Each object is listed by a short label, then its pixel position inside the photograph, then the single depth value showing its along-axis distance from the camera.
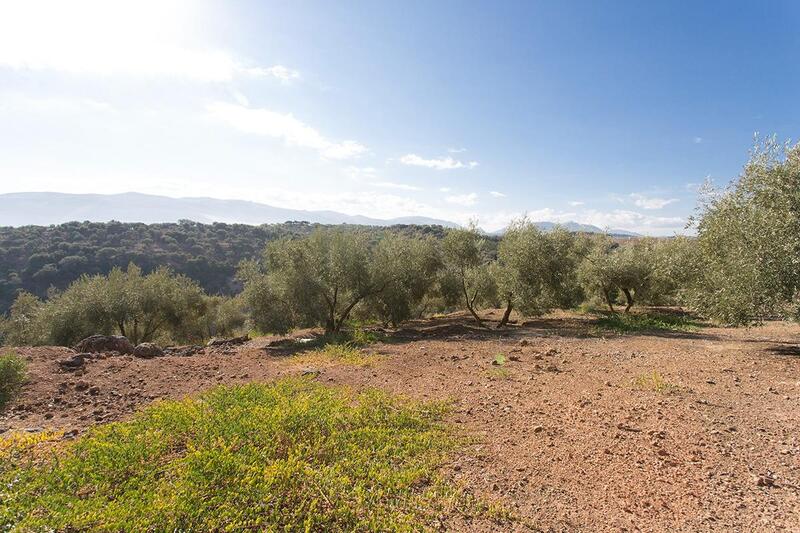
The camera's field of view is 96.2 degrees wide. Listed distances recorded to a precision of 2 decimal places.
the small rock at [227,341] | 17.38
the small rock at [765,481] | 4.81
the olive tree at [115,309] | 19.44
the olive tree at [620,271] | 24.27
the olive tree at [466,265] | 22.39
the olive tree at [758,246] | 10.01
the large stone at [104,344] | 13.77
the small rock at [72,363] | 10.73
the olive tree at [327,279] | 18.22
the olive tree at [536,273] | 19.70
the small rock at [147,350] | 13.51
